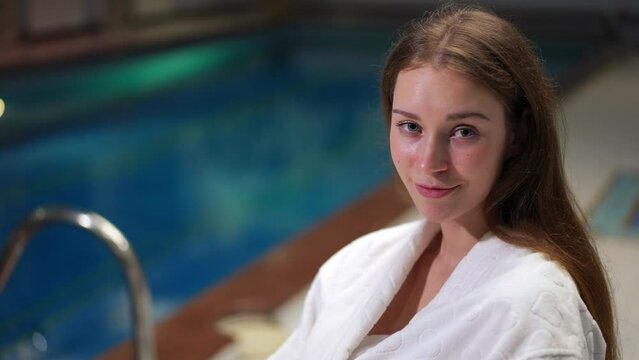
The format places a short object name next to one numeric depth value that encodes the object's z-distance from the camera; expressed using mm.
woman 1142
